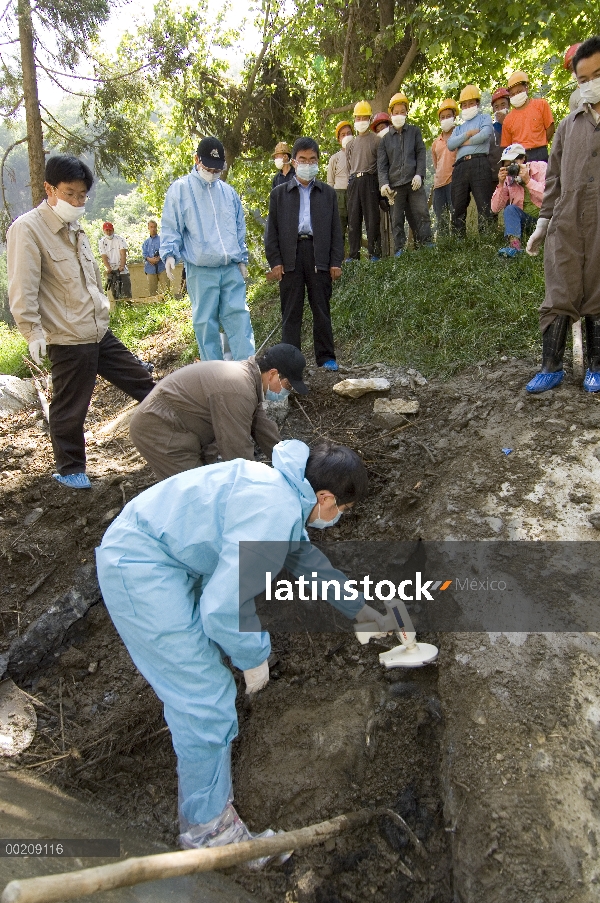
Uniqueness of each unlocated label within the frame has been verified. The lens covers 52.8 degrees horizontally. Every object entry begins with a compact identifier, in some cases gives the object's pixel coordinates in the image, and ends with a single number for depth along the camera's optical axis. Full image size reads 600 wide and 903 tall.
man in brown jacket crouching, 3.07
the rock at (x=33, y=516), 3.82
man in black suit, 5.02
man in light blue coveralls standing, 4.56
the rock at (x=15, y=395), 6.26
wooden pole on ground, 1.22
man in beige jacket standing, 3.55
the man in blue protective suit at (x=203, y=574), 1.92
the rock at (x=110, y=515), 3.79
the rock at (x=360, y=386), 4.60
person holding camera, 5.75
